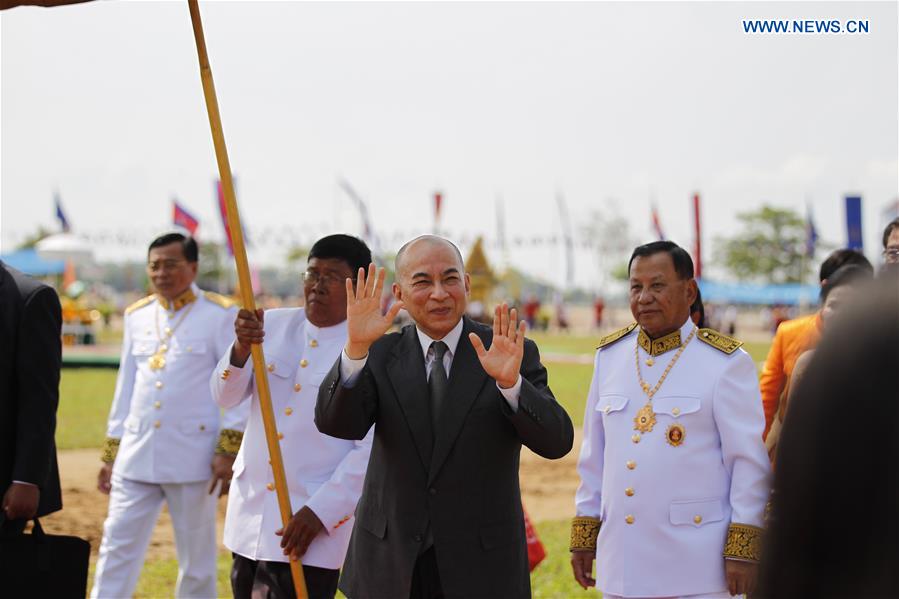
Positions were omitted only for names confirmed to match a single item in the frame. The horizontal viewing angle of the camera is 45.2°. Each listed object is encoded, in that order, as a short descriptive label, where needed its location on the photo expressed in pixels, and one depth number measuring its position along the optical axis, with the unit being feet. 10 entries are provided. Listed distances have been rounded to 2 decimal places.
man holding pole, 13.84
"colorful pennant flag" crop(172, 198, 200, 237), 115.30
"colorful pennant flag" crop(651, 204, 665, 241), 135.02
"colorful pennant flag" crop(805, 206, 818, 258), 137.80
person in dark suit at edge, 13.60
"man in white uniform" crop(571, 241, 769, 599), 12.75
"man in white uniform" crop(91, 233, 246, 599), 18.38
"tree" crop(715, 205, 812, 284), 261.44
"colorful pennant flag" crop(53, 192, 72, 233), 145.28
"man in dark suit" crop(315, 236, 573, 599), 10.71
